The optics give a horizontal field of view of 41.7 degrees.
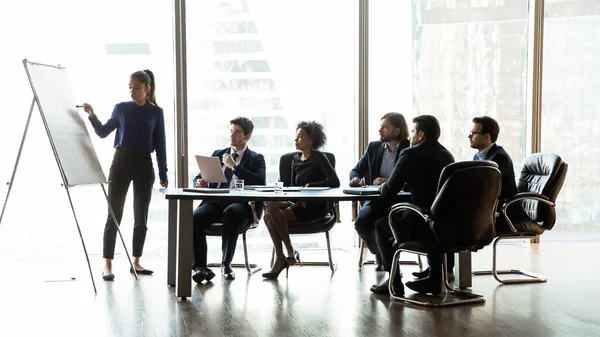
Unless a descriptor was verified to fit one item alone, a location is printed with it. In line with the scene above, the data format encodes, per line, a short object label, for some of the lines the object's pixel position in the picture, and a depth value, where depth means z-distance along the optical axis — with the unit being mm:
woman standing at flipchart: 6266
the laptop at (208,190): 5395
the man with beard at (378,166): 5828
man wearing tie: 5930
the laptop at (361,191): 5270
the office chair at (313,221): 6059
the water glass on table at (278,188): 5444
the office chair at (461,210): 4773
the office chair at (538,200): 5806
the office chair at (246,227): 5969
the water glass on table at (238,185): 5674
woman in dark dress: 6047
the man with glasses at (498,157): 5816
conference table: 5135
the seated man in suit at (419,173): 5152
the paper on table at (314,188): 5750
